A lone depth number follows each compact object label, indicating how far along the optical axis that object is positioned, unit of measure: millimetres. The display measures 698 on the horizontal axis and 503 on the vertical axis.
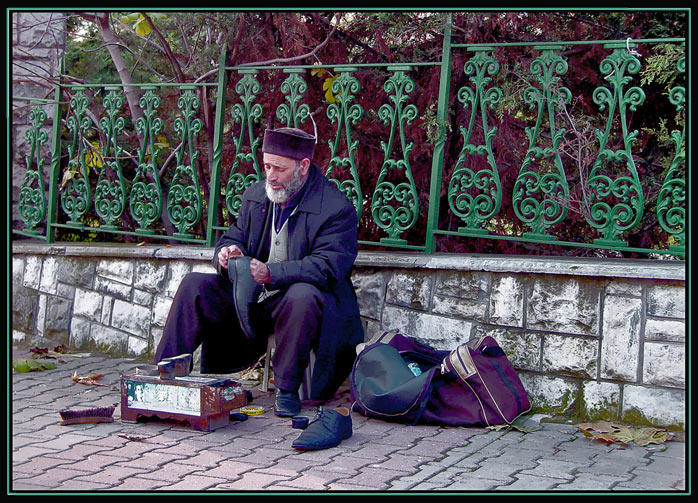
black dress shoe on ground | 3885
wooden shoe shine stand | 4172
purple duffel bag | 4363
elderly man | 4535
